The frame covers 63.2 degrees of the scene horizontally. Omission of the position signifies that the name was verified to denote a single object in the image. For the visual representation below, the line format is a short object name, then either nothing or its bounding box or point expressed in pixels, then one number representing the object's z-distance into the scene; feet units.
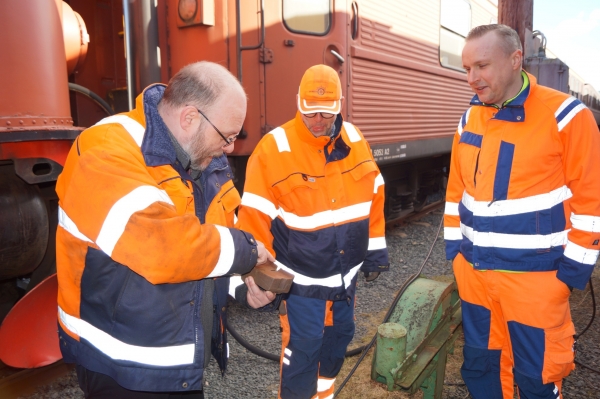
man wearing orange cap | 8.31
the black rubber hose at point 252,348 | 11.51
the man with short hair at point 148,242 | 4.45
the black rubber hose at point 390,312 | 9.78
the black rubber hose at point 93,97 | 12.07
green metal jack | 8.00
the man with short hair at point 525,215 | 7.36
